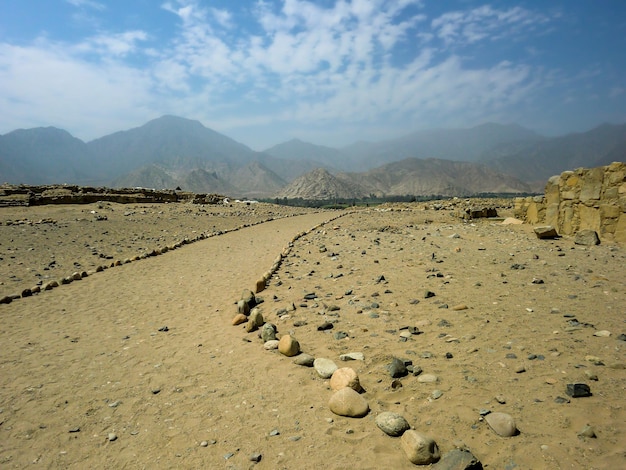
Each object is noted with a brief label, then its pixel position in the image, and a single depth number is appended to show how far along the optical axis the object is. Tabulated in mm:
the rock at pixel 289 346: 4304
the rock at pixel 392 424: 2803
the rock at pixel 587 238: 9312
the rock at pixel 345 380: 3377
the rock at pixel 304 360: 4074
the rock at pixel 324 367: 3773
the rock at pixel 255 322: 5270
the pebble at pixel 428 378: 3402
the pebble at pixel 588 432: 2506
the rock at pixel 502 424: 2630
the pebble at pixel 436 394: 3152
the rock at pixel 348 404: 3088
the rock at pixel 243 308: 5953
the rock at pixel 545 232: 10609
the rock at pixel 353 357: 4016
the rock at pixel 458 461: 2338
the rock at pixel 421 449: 2492
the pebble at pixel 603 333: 3945
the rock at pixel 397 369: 3564
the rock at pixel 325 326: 4945
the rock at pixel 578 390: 2936
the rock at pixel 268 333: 4832
